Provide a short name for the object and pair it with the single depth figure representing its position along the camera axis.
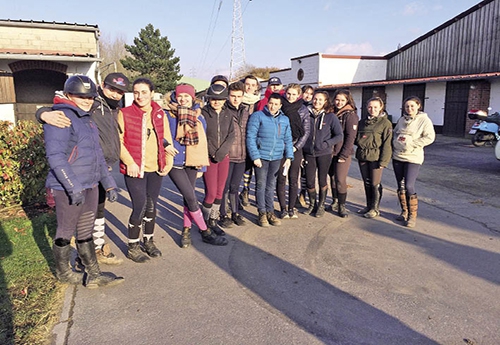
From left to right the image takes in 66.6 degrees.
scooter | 15.22
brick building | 12.52
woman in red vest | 3.95
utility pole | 53.16
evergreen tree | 41.72
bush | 5.55
